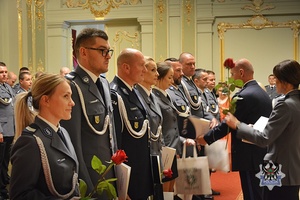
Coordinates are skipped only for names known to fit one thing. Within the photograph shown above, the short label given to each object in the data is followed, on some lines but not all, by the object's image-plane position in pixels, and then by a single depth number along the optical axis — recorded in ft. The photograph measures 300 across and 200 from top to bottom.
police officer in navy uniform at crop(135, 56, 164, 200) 10.50
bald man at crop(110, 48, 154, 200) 9.93
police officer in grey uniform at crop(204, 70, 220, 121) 18.51
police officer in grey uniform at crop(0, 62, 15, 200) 19.93
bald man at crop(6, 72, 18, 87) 23.35
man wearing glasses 8.36
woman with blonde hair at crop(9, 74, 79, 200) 6.42
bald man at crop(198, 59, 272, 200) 12.97
